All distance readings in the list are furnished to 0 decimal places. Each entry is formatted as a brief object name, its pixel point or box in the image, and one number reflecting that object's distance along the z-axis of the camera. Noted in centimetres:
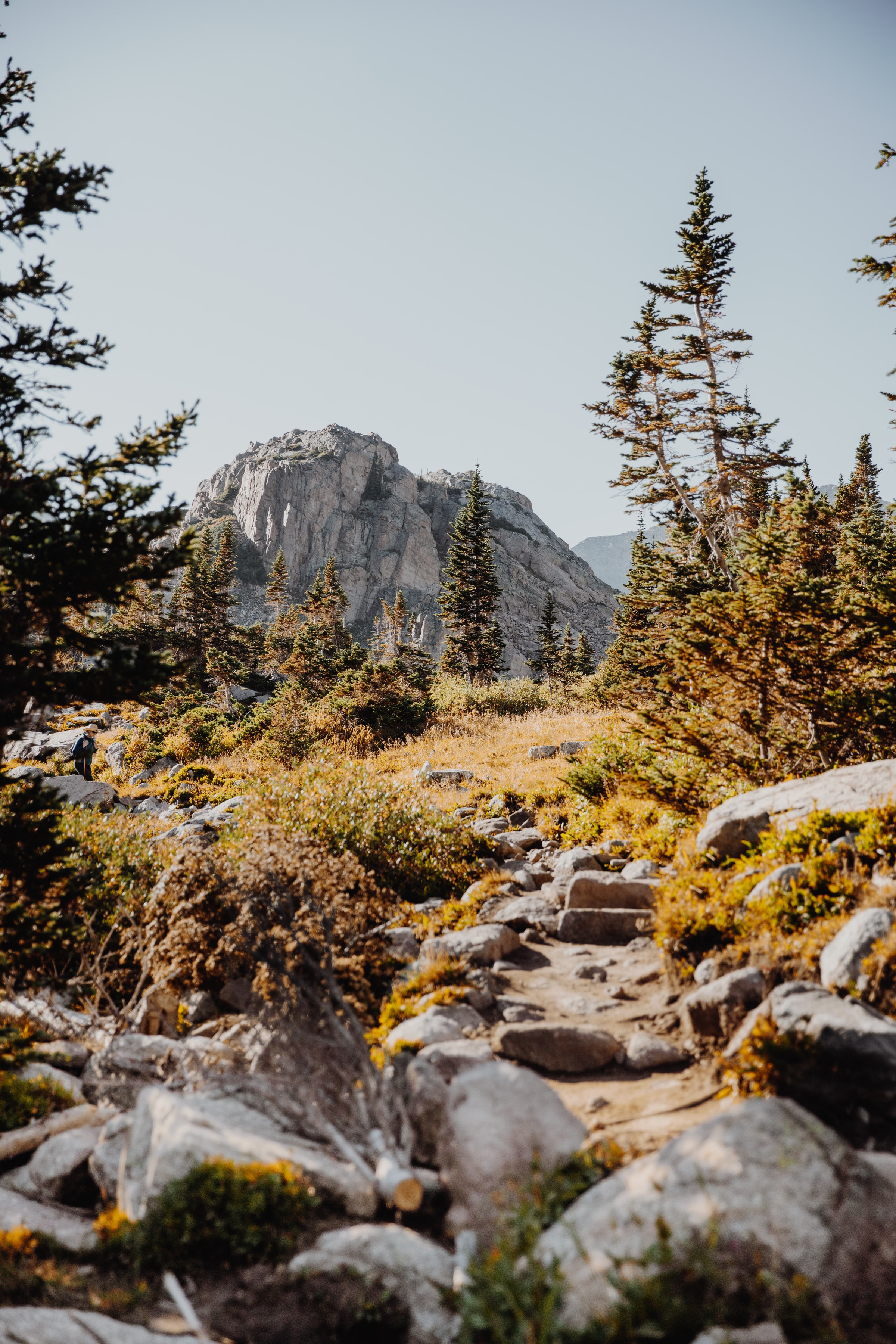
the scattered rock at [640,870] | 909
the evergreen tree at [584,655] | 6244
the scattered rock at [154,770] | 2477
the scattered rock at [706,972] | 589
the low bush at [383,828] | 1041
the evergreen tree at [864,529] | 2227
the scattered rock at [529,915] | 867
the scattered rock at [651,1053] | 535
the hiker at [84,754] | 2338
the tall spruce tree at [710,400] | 2366
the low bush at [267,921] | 668
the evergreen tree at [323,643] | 3650
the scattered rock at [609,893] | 871
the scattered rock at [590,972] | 725
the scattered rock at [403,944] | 801
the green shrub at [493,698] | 3100
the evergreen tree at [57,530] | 580
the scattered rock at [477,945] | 757
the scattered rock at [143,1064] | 533
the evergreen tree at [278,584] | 7238
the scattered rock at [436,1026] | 578
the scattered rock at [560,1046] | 552
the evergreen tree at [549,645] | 5716
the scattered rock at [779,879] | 610
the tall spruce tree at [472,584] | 4353
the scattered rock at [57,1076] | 551
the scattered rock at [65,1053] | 601
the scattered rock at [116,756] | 2689
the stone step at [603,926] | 836
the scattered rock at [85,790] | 1884
